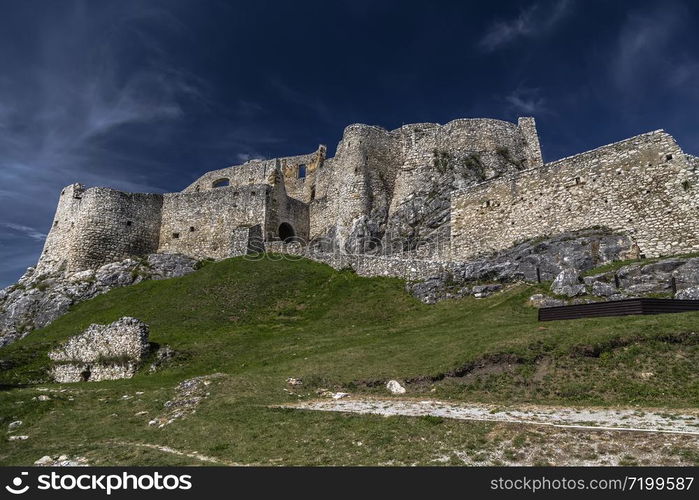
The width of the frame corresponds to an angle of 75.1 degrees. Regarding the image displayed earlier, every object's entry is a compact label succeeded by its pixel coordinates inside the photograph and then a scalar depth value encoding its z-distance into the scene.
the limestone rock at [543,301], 23.00
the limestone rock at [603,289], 22.19
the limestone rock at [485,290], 27.66
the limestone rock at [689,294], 19.66
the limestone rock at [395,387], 16.66
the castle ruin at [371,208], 35.88
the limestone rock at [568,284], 23.17
